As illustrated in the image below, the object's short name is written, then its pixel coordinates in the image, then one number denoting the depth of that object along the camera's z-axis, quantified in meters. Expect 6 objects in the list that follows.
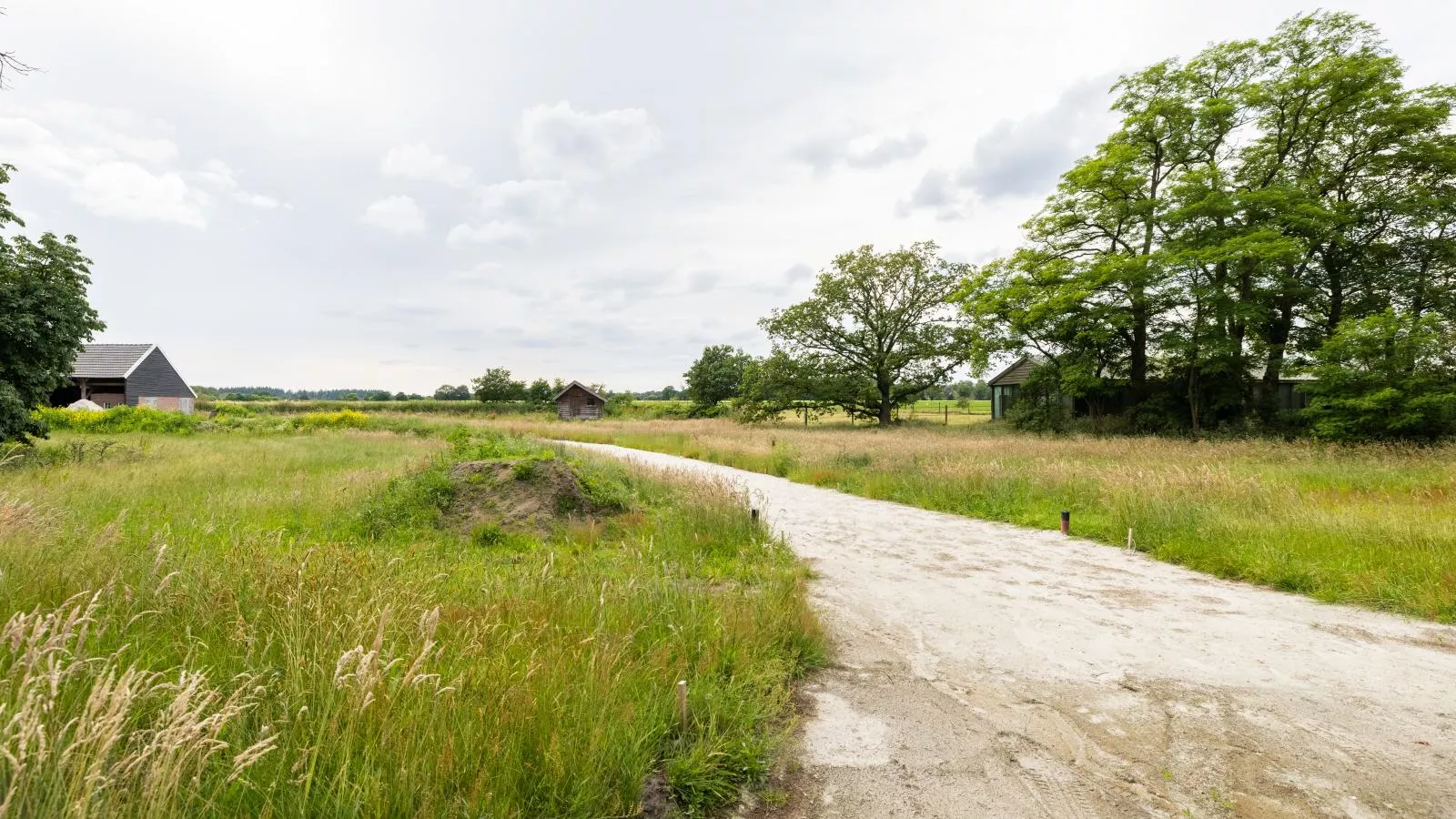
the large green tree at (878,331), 37.06
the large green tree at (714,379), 63.56
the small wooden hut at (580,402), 62.50
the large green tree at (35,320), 11.67
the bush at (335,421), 34.03
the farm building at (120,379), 37.09
